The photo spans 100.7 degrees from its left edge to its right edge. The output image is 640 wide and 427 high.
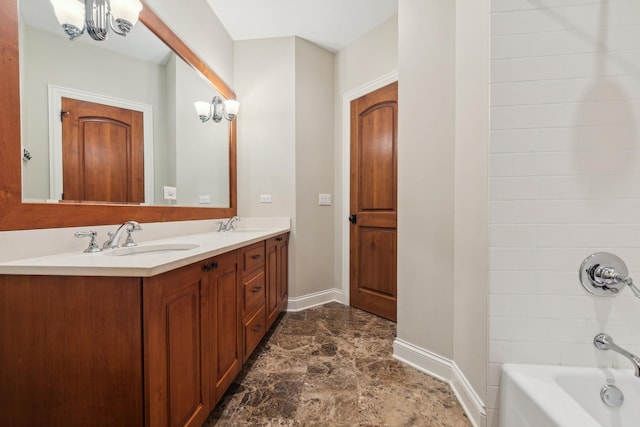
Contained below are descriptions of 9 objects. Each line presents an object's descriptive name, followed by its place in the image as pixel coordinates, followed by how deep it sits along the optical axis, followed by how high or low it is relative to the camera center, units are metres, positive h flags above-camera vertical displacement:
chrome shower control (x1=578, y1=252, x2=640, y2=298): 1.01 -0.25
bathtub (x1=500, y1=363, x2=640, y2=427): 0.86 -0.64
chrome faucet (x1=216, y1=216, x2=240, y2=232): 2.33 -0.13
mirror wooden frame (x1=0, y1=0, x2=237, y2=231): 0.91 +0.11
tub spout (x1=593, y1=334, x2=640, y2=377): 0.95 -0.51
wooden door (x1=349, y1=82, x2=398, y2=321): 2.43 +0.08
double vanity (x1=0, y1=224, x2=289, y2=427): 0.82 -0.42
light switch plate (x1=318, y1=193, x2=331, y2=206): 2.84 +0.12
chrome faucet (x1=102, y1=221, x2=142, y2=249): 1.21 -0.12
